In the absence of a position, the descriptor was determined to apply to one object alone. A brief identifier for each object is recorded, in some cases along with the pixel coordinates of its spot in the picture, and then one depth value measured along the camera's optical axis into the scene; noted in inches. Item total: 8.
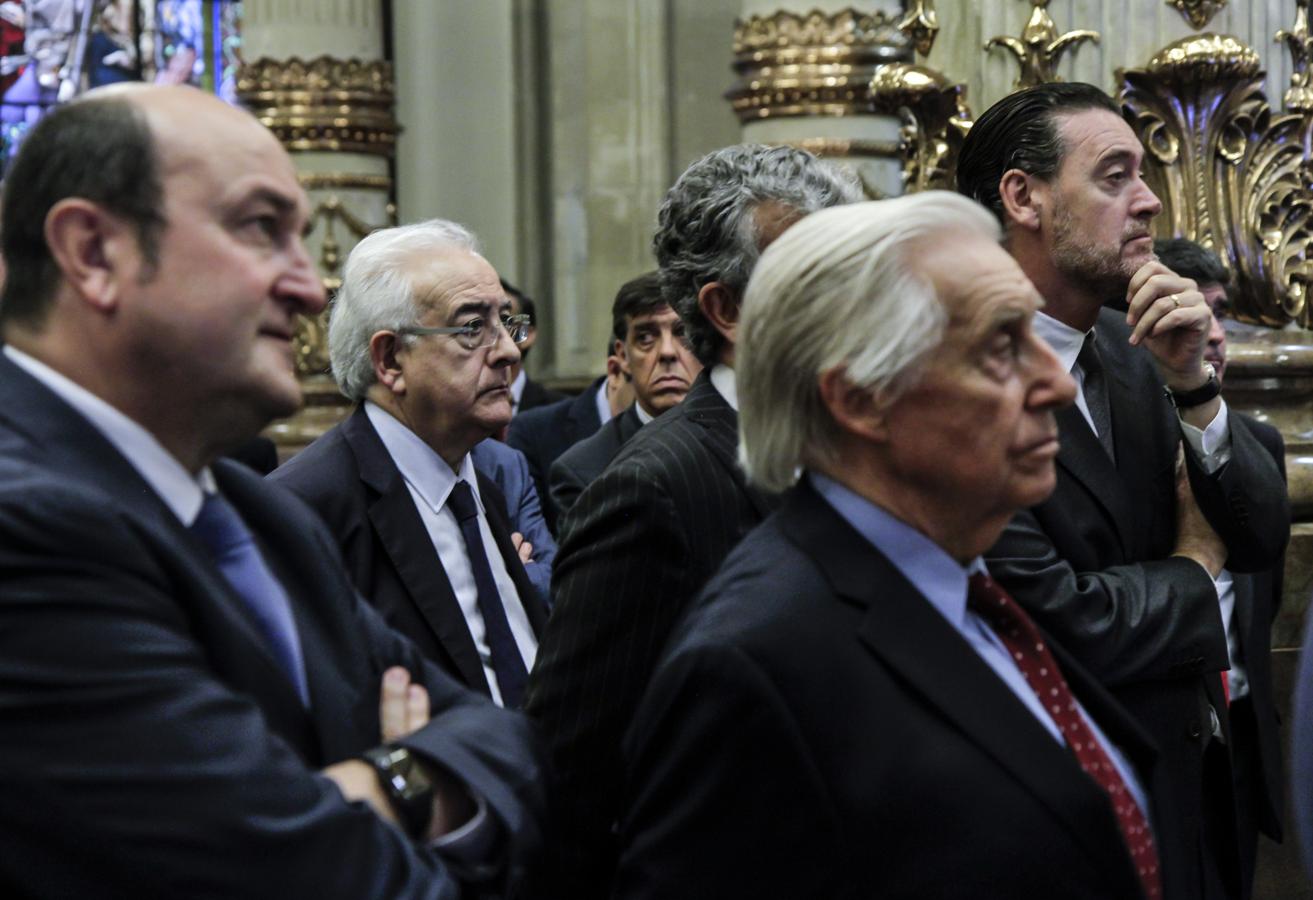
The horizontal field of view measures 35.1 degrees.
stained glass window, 529.0
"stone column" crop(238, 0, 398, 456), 401.1
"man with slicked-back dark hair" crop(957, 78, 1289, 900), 131.6
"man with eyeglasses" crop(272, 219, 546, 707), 146.2
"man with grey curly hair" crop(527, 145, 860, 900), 117.6
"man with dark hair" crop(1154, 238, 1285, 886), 152.8
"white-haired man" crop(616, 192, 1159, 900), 87.0
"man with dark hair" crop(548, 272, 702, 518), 246.7
